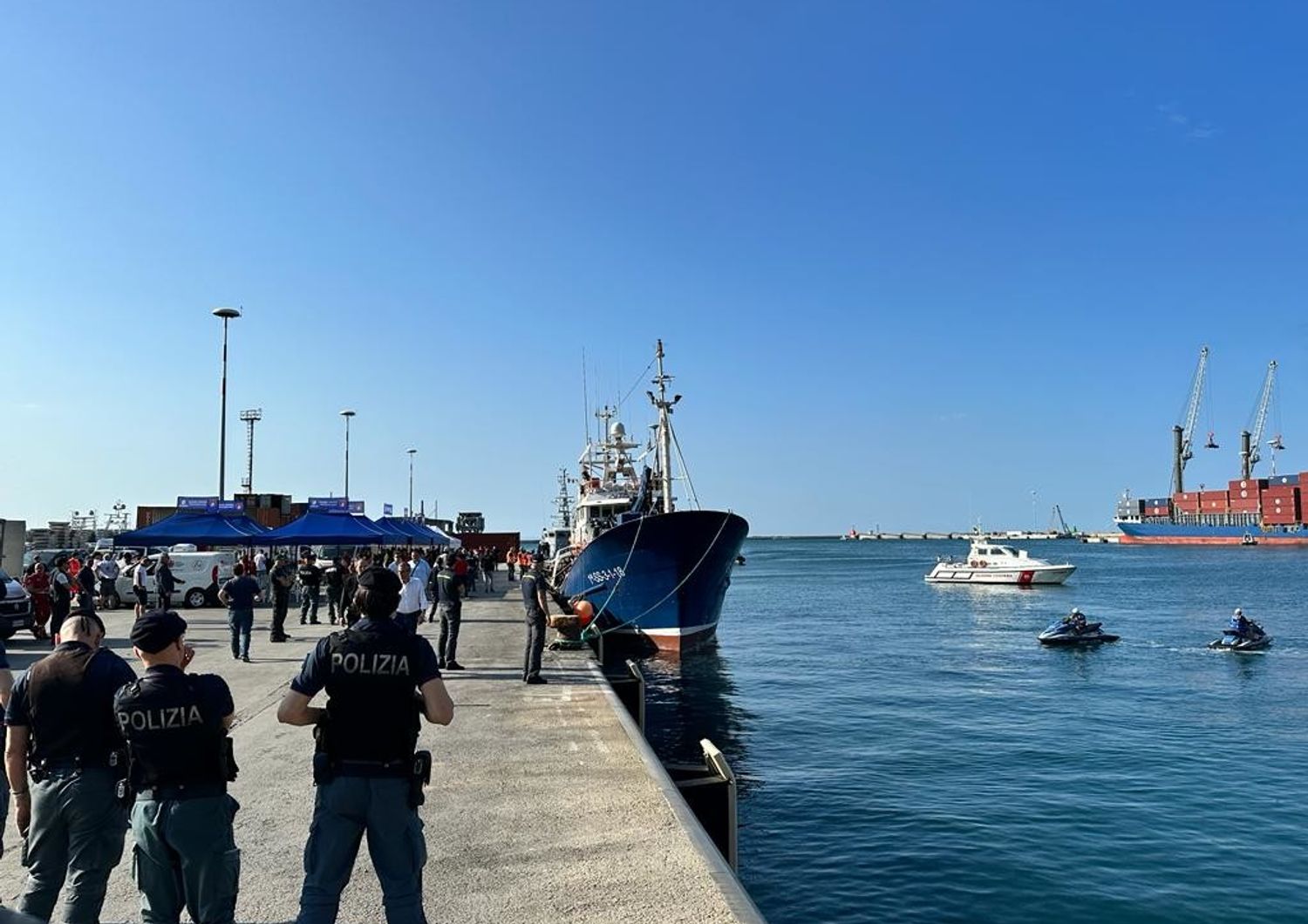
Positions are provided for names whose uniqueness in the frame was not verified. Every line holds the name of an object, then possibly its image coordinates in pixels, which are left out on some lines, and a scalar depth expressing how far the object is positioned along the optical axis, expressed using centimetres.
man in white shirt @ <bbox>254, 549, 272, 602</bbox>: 2888
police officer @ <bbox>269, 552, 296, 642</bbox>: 1775
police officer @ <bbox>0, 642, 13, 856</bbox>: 486
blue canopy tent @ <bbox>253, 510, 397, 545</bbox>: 2497
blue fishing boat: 2434
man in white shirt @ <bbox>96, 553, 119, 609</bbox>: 2456
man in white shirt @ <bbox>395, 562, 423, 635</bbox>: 1318
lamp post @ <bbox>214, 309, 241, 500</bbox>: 3550
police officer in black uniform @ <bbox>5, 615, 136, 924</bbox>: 439
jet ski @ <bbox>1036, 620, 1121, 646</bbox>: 3177
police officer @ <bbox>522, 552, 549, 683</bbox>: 1281
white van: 2622
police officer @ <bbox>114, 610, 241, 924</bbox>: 394
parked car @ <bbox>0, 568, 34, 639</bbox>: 1770
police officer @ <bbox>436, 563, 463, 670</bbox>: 1391
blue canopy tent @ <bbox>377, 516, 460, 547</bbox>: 3046
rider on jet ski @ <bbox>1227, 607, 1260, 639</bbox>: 3006
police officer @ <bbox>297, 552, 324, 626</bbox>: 2267
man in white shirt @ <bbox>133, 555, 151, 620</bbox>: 2214
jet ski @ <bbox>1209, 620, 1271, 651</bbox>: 2997
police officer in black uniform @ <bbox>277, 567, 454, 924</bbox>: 408
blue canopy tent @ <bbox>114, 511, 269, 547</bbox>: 2412
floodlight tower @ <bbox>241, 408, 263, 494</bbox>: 8512
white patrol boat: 6800
